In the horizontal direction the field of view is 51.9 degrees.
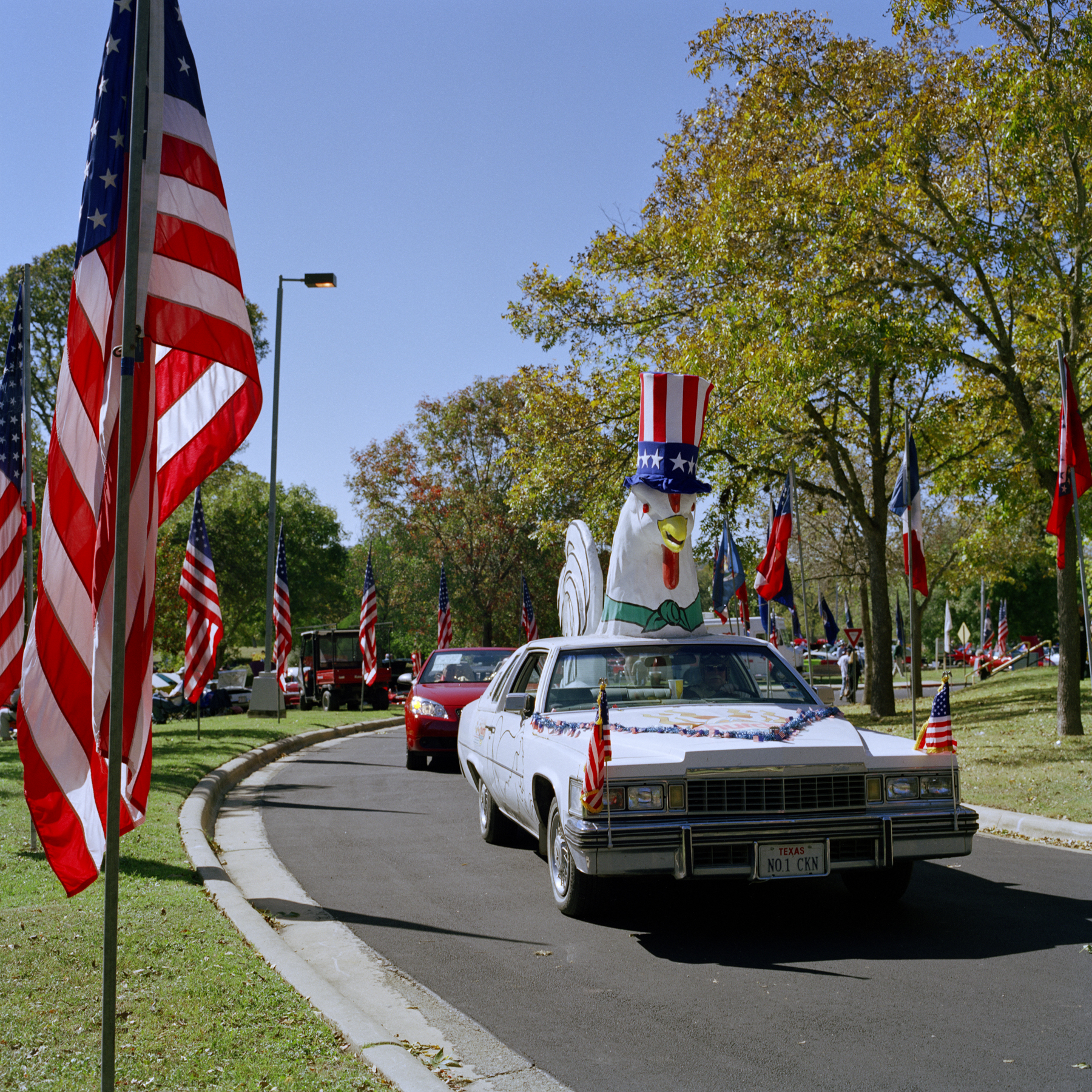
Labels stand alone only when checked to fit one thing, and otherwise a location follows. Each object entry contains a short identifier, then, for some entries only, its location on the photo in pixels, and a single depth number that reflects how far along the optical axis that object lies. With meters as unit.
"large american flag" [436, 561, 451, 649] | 30.22
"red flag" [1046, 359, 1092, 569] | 13.05
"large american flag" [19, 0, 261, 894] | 3.88
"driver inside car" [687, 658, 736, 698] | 7.73
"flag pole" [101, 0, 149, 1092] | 3.35
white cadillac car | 5.98
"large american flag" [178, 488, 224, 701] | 17.83
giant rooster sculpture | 10.62
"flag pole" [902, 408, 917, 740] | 13.49
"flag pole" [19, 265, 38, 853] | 10.02
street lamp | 23.53
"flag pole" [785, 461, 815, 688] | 18.45
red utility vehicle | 32.38
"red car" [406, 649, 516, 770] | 14.70
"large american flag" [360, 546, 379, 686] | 27.78
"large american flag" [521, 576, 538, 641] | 29.95
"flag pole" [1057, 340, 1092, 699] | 12.75
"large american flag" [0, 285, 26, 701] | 10.57
